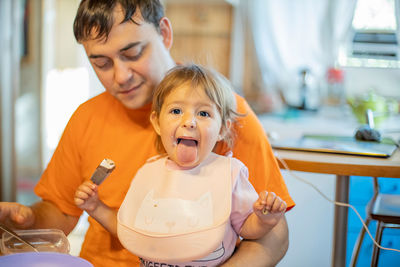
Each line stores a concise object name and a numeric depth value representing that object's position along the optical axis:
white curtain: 4.45
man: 1.26
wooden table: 1.37
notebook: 1.53
